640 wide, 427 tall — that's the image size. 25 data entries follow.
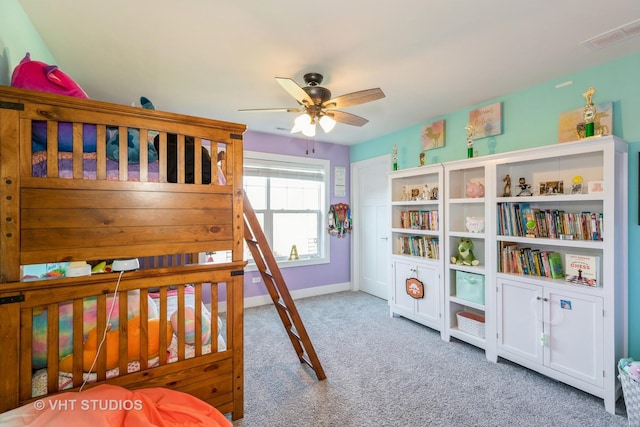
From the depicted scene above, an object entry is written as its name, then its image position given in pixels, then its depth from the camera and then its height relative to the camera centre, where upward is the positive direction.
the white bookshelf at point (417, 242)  3.08 -0.37
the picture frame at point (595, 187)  1.99 +0.18
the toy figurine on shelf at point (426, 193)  3.34 +0.23
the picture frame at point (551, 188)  2.31 +0.20
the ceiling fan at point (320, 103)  2.01 +0.85
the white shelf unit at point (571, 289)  1.91 -0.60
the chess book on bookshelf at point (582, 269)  2.05 -0.44
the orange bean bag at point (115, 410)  1.01 -0.76
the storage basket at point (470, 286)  2.68 -0.74
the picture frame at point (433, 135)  3.31 +0.94
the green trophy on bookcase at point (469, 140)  2.83 +0.73
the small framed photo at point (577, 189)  2.19 +0.18
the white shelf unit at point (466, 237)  2.57 -0.32
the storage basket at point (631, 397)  1.70 -1.16
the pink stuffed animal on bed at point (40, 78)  1.27 +0.64
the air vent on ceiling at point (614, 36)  1.71 +1.13
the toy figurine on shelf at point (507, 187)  2.60 +0.23
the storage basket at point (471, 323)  2.71 -1.10
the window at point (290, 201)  4.07 +0.18
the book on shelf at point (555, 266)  2.27 -0.45
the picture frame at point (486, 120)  2.79 +0.95
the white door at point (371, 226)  4.31 -0.21
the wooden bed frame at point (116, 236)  1.20 -0.11
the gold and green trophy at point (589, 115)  2.05 +0.71
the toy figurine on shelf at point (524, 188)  2.54 +0.22
